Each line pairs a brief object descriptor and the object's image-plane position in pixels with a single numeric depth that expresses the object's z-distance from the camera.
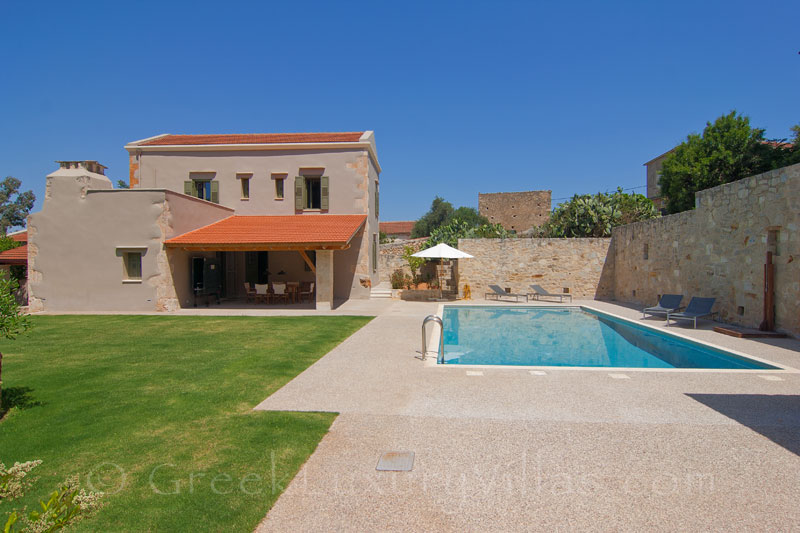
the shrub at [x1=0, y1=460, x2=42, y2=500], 2.99
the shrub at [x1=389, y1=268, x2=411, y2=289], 20.48
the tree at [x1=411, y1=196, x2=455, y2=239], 56.06
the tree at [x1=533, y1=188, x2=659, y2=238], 23.09
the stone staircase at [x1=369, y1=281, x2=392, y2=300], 19.08
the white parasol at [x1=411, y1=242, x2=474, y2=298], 17.50
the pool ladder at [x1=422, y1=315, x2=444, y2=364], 7.83
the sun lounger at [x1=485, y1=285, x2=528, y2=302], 18.41
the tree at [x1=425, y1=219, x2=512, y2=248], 24.52
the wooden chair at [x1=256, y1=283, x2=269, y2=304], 16.58
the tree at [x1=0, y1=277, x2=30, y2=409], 4.75
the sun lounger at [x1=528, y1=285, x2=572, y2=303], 18.02
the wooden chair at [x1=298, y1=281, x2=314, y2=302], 17.57
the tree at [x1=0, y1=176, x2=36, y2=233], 47.12
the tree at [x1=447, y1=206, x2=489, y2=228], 47.31
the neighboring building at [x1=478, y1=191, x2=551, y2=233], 40.53
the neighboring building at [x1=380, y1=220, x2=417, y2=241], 56.91
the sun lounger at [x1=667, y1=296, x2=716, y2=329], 11.16
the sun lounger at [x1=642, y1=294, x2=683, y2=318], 12.22
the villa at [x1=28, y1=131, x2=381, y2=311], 14.84
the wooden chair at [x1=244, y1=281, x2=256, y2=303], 16.74
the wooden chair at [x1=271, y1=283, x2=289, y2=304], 16.59
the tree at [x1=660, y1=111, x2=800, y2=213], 24.80
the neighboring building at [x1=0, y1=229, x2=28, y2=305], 17.36
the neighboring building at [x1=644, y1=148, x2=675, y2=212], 41.33
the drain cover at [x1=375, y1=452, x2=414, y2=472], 3.73
